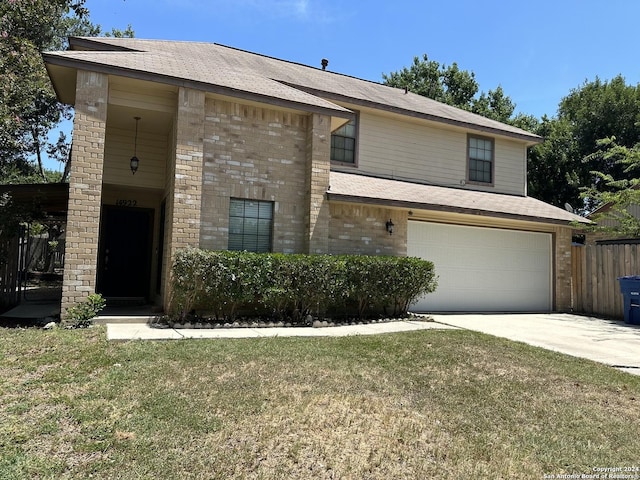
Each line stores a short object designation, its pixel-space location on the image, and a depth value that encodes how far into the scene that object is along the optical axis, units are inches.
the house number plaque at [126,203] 467.7
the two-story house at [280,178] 343.9
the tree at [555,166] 1028.5
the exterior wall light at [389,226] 446.9
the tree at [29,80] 432.1
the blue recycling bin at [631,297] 419.5
